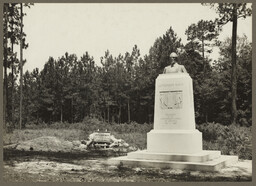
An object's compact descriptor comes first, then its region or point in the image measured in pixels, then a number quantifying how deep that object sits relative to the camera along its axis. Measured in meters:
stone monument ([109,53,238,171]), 11.88
